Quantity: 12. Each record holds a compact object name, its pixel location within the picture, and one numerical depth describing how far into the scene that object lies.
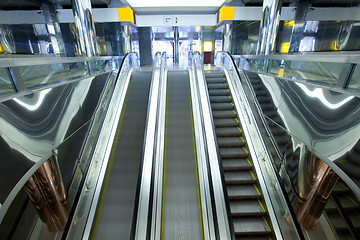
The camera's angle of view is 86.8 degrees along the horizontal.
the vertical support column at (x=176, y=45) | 16.19
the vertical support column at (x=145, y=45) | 15.85
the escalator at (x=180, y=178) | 3.14
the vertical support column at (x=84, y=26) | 6.56
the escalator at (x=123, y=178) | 3.22
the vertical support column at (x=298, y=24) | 9.50
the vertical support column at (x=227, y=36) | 11.75
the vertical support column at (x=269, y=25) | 6.57
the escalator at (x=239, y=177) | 3.49
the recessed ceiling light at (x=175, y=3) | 10.96
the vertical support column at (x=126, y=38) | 11.59
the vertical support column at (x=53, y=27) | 10.12
